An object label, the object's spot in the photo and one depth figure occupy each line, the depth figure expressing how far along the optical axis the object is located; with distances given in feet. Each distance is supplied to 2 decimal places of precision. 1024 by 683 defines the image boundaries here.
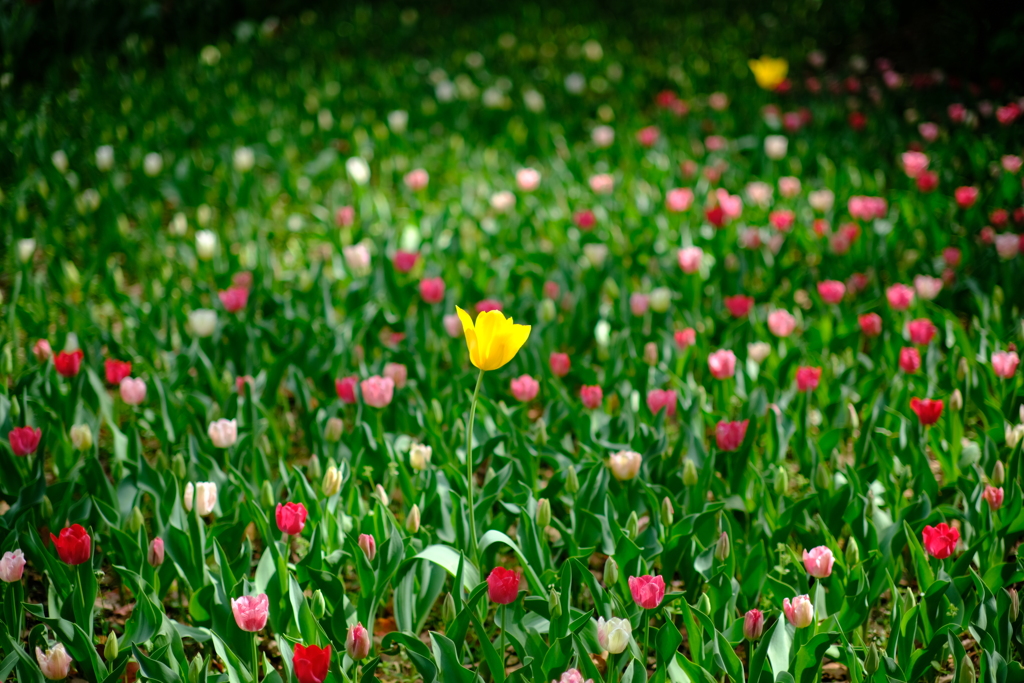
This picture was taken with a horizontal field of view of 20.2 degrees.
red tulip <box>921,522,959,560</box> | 15.53
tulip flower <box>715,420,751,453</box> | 16.59
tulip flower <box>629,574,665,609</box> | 15.23
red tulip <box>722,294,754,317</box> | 18.56
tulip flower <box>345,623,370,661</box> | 15.05
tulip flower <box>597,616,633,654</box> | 14.98
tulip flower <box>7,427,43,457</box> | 16.43
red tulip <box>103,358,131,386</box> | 17.36
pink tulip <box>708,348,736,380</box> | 17.43
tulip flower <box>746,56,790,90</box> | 29.70
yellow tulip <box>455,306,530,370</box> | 14.97
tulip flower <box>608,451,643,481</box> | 16.34
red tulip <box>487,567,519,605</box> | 15.11
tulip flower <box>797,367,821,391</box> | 17.23
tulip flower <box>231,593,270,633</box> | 15.19
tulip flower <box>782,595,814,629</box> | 15.21
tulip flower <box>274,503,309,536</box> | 15.71
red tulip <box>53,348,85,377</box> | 17.33
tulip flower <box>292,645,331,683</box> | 14.82
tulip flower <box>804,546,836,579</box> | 15.54
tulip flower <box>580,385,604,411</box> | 17.14
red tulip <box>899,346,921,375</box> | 17.34
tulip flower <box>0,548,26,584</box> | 15.44
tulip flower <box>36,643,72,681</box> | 14.92
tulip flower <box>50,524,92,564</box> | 15.39
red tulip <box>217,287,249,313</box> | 18.53
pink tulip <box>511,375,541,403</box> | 17.25
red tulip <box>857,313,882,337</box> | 18.14
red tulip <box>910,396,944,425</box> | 16.65
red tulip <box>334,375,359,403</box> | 17.19
